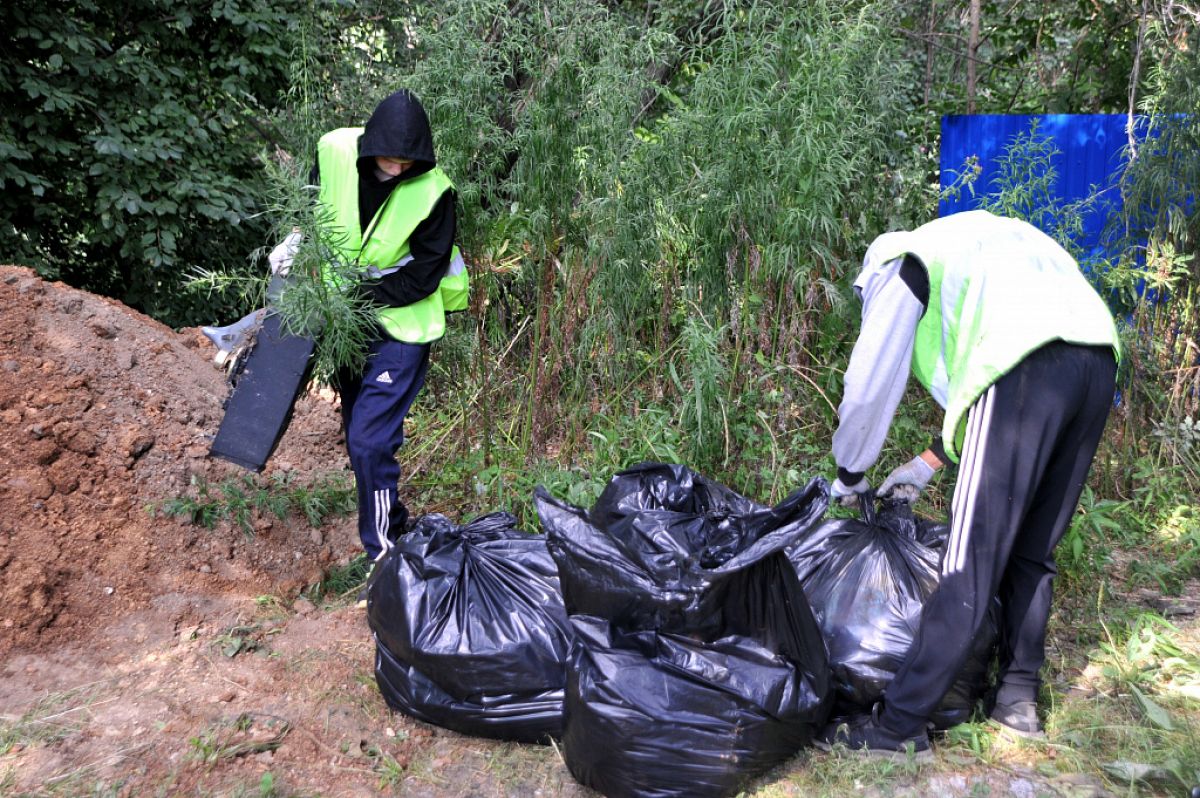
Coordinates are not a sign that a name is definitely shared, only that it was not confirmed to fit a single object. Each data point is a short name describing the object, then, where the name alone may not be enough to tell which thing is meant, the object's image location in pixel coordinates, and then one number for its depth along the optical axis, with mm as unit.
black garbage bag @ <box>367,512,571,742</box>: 2619
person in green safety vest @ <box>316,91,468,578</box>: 3279
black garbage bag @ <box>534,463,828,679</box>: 2365
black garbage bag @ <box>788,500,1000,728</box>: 2564
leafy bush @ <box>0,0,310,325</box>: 5480
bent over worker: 2344
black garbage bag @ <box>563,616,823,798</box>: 2303
